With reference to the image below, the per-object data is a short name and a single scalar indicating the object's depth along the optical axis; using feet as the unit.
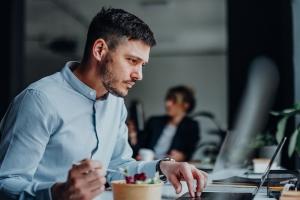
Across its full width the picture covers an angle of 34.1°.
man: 4.39
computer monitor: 11.27
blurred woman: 15.42
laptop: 4.92
